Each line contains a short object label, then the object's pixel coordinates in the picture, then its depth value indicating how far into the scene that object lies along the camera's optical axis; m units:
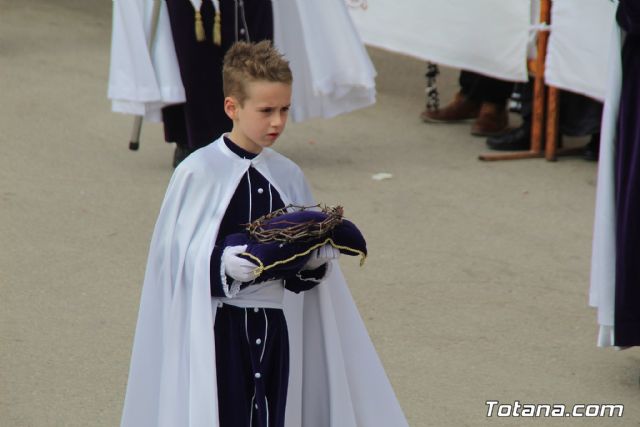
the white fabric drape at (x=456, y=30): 16.02
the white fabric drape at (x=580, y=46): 14.71
